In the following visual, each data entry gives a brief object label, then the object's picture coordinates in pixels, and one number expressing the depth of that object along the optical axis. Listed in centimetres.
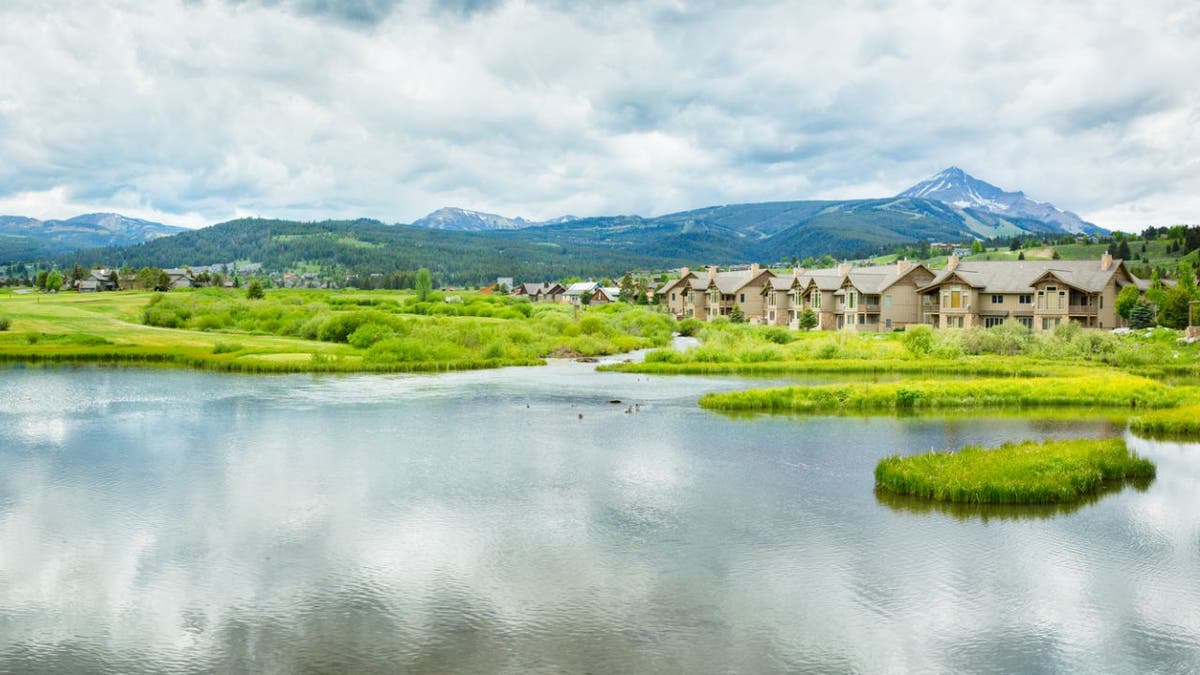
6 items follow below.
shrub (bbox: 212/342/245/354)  6527
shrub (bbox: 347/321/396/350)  6881
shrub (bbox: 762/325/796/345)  7326
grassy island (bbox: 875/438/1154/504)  2325
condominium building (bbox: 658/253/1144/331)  7119
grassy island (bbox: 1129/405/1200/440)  3284
